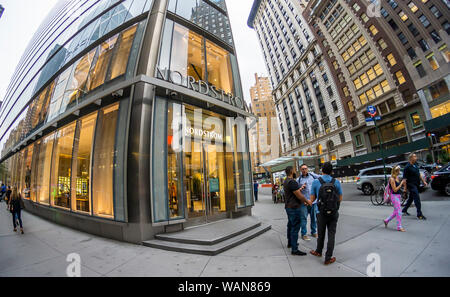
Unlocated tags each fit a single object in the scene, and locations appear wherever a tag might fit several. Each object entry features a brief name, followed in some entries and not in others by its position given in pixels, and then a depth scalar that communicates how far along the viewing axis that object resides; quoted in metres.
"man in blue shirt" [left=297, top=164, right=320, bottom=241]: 5.01
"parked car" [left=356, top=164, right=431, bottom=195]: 12.16
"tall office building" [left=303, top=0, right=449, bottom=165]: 24.95
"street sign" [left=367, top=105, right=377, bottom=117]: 14.36
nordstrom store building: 6.02
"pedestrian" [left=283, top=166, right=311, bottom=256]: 4.05
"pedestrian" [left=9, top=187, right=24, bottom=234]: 7.13
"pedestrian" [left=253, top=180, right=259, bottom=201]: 16.46
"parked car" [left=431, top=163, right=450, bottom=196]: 8.54
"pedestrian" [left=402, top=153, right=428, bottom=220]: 5.94
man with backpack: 3.45
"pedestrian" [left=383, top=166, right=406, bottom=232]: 5.07
